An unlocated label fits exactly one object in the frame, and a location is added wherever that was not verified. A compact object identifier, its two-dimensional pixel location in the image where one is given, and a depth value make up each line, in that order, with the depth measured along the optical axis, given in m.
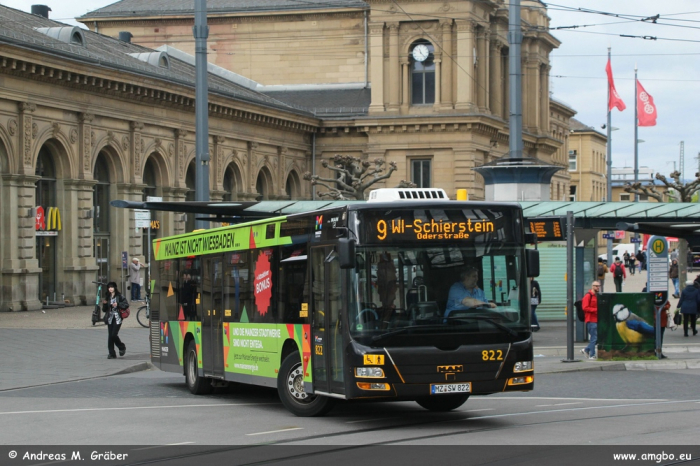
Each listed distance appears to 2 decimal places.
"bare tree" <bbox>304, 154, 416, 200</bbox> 48.69
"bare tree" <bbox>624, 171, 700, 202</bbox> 59.47
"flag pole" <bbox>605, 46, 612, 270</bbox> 64.79
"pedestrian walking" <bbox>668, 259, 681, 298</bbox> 48.41
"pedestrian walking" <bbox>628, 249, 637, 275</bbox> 81.88
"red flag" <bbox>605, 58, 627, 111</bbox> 55.47
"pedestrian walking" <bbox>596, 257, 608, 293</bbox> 34.66
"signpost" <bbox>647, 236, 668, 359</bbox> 23.34
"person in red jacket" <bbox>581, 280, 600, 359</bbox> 23.31
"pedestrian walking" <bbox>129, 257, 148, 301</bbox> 45.66
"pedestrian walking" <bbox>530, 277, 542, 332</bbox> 28.14
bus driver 13.74
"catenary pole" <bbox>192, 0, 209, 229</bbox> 25.70
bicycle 34.53
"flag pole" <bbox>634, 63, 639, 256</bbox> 71.12
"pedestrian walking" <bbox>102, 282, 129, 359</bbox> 24.52
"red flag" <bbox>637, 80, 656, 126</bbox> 55.97
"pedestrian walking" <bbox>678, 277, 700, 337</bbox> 29.84
